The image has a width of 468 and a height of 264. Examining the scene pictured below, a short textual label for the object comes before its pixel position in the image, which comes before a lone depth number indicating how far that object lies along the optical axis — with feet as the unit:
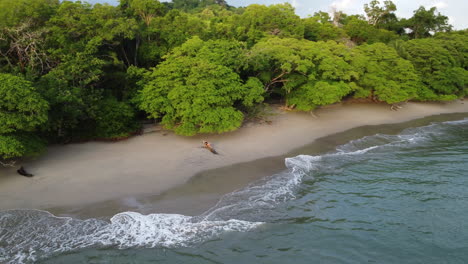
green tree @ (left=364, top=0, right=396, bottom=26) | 156.97
